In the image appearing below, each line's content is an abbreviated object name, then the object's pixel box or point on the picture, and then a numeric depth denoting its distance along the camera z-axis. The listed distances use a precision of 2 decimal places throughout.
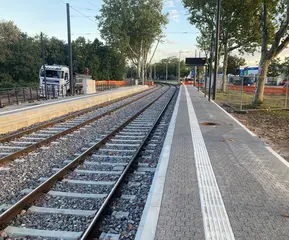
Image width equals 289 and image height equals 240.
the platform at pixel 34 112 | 10.78
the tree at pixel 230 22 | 31.14
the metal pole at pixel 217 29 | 21.09
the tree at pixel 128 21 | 56.53
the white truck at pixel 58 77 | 26.52
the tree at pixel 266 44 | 17.11
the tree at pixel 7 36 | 48.83
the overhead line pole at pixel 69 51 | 23.45
